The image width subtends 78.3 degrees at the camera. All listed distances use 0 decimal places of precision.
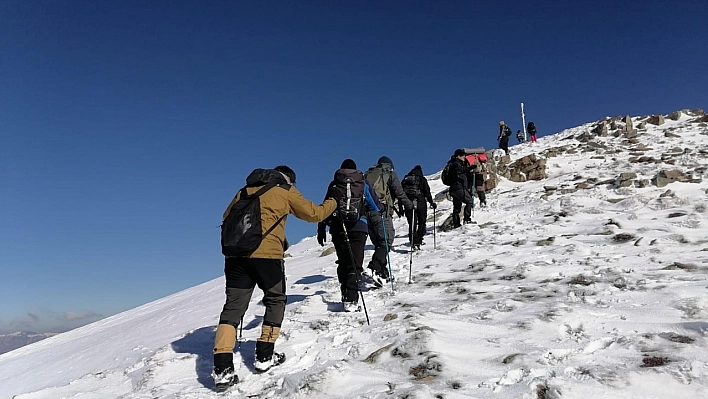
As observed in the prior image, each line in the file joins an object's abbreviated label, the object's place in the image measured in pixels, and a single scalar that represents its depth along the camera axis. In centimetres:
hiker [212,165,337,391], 452
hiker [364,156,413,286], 785
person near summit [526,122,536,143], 3559
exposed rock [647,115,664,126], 2872
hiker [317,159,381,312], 656
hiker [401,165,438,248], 1125
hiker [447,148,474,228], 1335
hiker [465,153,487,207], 1561
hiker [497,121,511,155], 2778
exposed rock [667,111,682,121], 2905
